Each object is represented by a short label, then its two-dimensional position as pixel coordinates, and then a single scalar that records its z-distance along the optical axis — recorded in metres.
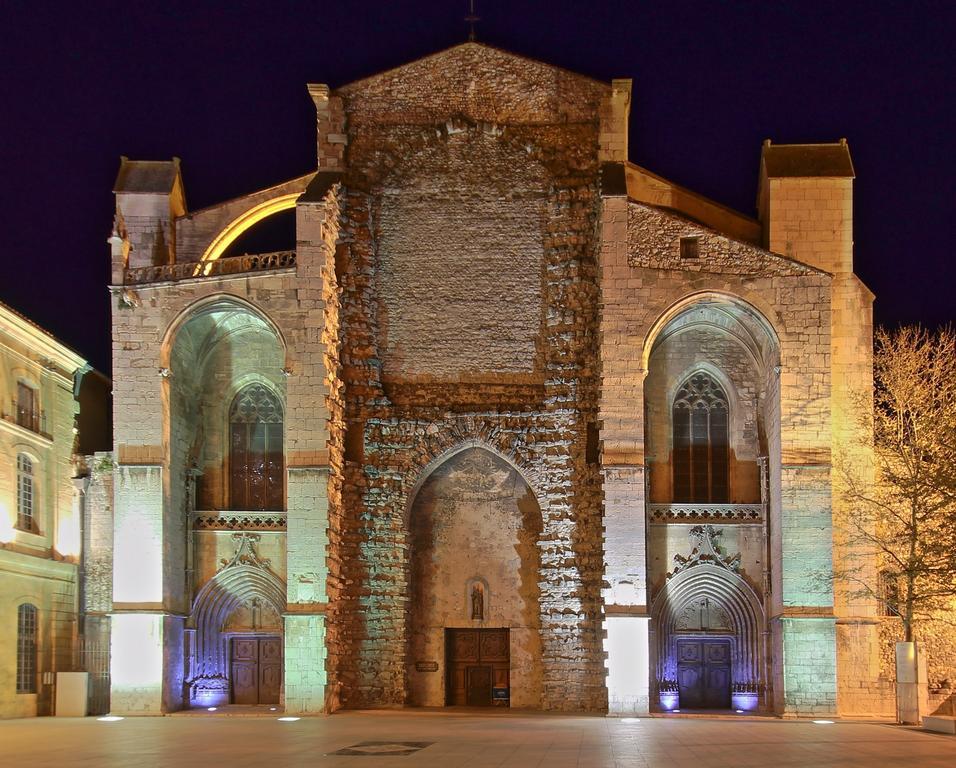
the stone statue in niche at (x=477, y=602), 27.80
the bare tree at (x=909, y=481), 23.58
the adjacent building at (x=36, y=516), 26.36
